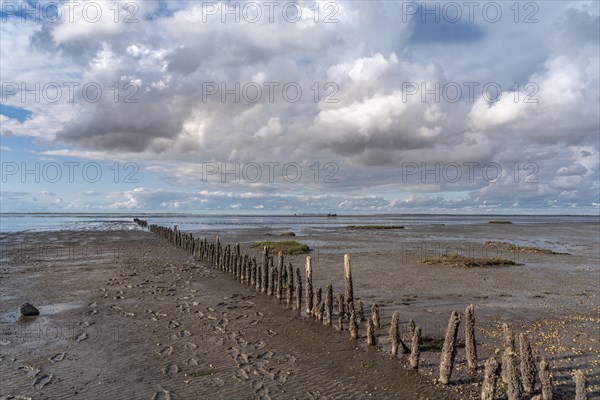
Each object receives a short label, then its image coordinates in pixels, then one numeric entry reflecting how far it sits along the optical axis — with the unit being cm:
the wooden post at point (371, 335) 1209
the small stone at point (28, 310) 1507
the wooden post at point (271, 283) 1903
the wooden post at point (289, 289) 1722
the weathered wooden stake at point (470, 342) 1008
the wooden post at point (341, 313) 1370
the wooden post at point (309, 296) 1545
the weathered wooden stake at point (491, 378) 805
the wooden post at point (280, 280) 1821
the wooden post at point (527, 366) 865
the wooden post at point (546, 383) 806
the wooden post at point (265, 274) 1973
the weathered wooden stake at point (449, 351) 945
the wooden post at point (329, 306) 1416
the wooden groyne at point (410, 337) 811
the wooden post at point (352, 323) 1273
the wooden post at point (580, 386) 687
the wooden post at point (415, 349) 1010
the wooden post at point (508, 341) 866
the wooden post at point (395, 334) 1100
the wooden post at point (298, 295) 1630
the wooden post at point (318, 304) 1473
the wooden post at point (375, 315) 1227
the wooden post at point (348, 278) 1402
